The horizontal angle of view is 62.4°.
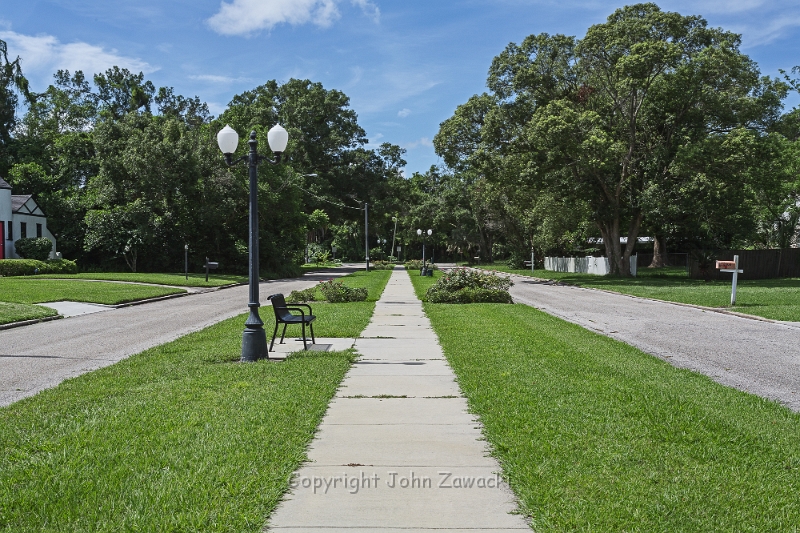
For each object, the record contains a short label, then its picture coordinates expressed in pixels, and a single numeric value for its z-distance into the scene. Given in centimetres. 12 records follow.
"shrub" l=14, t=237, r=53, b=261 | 4084
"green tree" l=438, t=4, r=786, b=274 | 3341
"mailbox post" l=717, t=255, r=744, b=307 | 2059
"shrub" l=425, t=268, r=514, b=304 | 2153
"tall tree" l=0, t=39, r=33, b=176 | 5922
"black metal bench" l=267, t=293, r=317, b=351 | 1109
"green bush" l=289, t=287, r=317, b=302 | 2133
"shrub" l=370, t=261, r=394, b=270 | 6251
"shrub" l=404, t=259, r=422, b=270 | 5949
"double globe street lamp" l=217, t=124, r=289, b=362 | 980
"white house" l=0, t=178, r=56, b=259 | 4099
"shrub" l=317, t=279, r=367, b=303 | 2169
